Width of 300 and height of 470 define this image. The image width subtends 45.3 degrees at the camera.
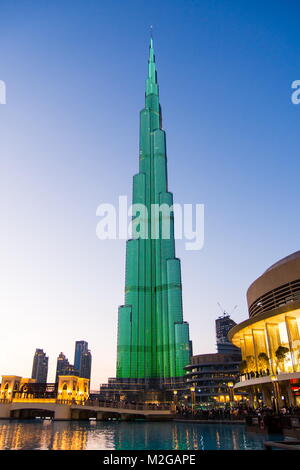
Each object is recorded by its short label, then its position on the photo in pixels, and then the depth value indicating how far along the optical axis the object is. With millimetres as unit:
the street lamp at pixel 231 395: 112062
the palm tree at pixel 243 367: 59038
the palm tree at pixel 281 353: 45844
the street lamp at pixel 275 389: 45238
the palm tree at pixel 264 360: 50691
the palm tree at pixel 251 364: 56216
